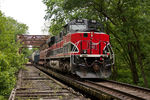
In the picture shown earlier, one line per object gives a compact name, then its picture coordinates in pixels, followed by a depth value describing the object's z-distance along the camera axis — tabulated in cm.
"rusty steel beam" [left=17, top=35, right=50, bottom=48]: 3947
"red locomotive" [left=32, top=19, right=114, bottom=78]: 1055
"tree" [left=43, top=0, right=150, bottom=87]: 1198
